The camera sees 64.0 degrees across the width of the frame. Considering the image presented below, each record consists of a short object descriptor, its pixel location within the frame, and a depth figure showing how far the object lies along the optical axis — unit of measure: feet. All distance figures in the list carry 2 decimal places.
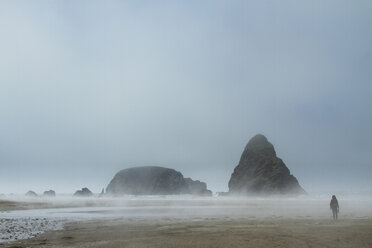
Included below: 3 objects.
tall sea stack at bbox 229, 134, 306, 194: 327.26
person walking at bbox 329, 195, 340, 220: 95.86
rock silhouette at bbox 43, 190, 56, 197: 639.76
